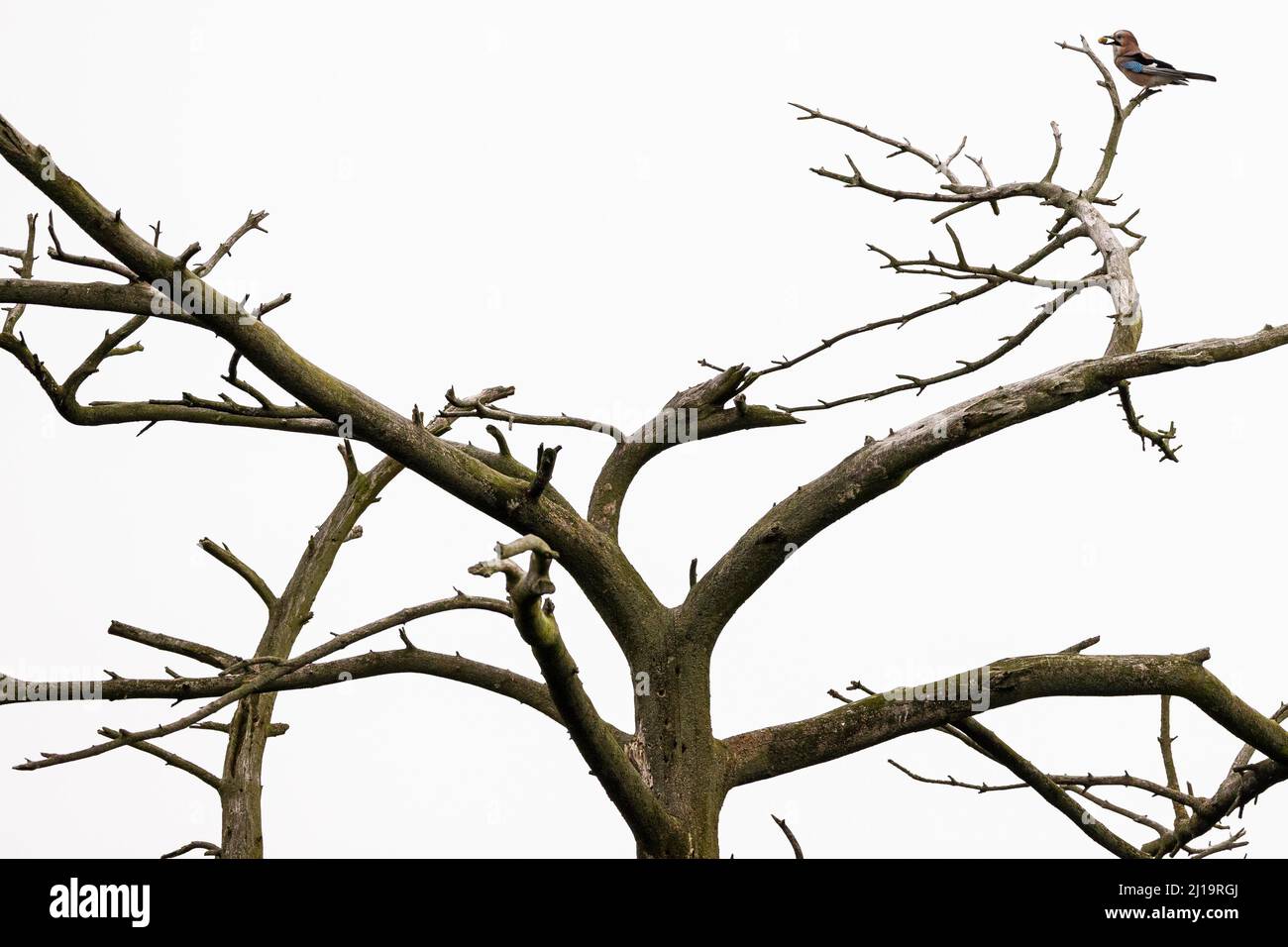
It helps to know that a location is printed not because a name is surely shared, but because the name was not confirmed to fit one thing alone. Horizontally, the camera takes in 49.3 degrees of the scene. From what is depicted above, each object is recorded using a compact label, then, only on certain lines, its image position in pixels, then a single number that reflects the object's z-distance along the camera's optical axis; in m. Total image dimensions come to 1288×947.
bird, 5.17
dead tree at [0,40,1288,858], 4.11
